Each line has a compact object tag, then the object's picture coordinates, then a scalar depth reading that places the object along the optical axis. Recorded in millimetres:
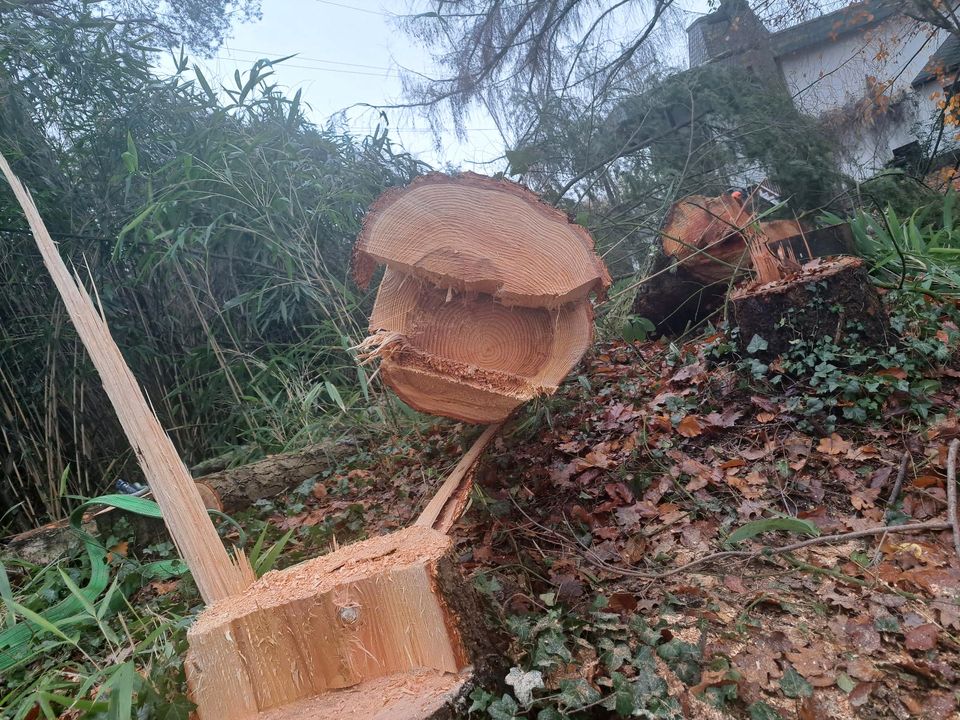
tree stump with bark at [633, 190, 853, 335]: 2709
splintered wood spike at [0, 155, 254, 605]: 1112
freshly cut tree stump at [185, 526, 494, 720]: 956
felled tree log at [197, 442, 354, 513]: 2279
